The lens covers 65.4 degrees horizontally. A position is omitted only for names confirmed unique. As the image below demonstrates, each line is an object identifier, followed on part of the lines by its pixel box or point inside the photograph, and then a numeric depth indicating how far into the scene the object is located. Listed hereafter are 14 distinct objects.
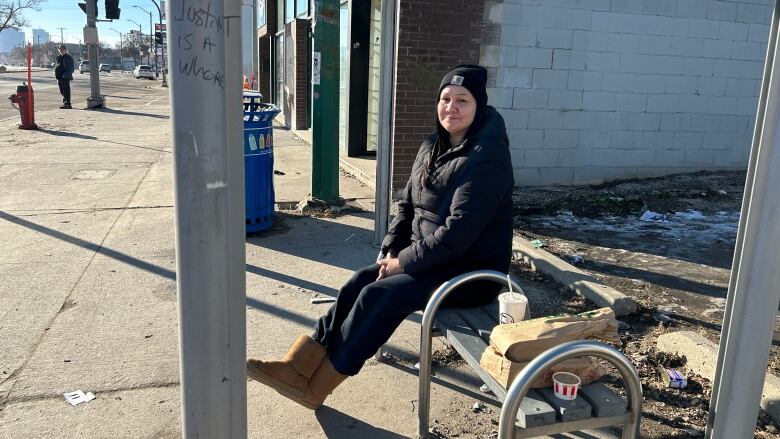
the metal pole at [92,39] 19.52
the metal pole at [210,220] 1.64
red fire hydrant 14.39
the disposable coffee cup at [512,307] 2.57
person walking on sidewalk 20.69
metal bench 2.06
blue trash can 5.81
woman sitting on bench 2.91
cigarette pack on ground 3.34
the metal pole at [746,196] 2.07
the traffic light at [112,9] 18.08
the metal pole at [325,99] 6.68
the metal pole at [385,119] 5.12
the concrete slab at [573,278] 4.30
